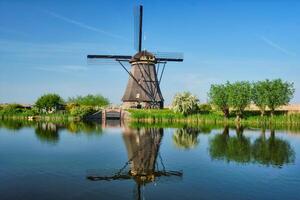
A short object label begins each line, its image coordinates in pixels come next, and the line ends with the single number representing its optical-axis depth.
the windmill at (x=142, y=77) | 65.69
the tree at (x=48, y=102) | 84.62
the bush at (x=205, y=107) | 74.40
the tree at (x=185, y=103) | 65.25
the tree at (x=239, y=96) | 63.59
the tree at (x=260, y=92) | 65.75
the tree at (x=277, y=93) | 65.25
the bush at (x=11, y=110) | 81.23
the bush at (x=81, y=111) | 72.44
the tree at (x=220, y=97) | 65.81
